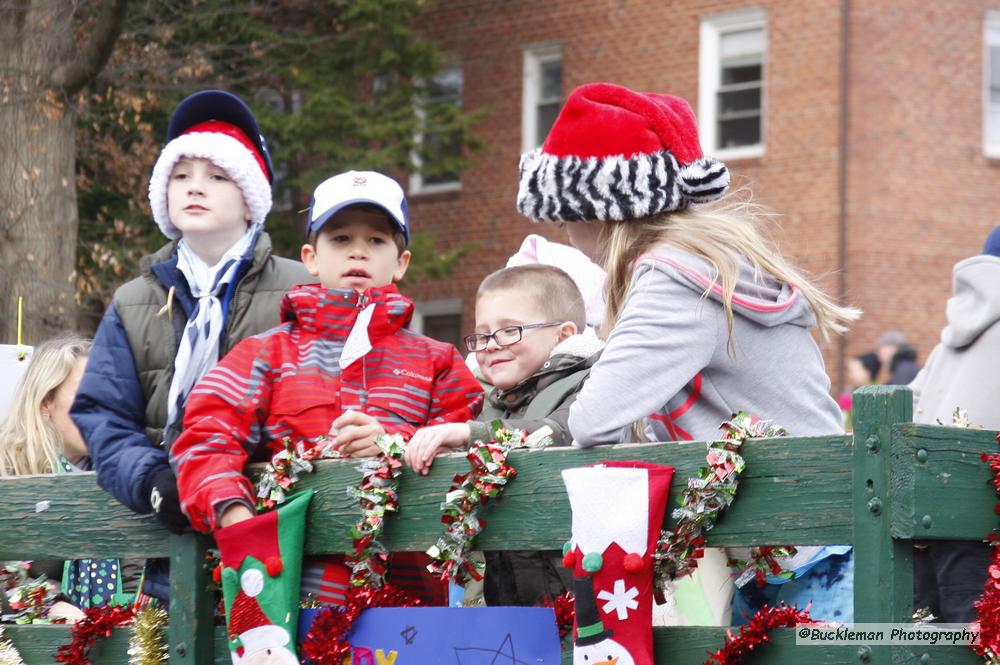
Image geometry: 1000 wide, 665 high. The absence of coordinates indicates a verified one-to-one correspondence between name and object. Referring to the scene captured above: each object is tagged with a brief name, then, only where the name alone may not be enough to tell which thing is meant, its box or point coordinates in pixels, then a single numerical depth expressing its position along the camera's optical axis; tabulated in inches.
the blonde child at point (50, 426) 385.4
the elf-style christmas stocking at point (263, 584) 274.7
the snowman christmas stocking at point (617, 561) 233.5
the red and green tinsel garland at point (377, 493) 270.3
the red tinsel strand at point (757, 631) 229.5
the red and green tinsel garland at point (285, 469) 281.6
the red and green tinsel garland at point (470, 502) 256.7
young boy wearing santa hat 307.9
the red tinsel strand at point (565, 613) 253.0
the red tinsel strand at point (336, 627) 271.4
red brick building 1410.2
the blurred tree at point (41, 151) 913.2
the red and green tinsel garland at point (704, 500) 229.6
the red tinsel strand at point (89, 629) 308.2
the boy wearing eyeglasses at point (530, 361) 288.0
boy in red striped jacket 281.5
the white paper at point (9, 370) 461.0
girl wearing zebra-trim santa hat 247.8
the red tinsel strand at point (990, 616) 211.6
